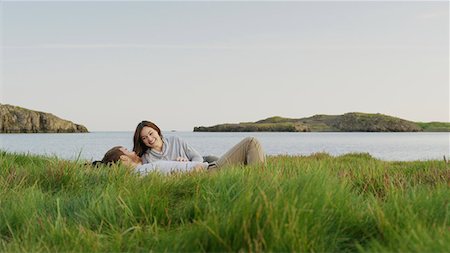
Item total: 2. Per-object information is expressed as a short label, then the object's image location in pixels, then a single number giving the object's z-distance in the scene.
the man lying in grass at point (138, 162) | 8.83
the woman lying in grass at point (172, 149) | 9.40
